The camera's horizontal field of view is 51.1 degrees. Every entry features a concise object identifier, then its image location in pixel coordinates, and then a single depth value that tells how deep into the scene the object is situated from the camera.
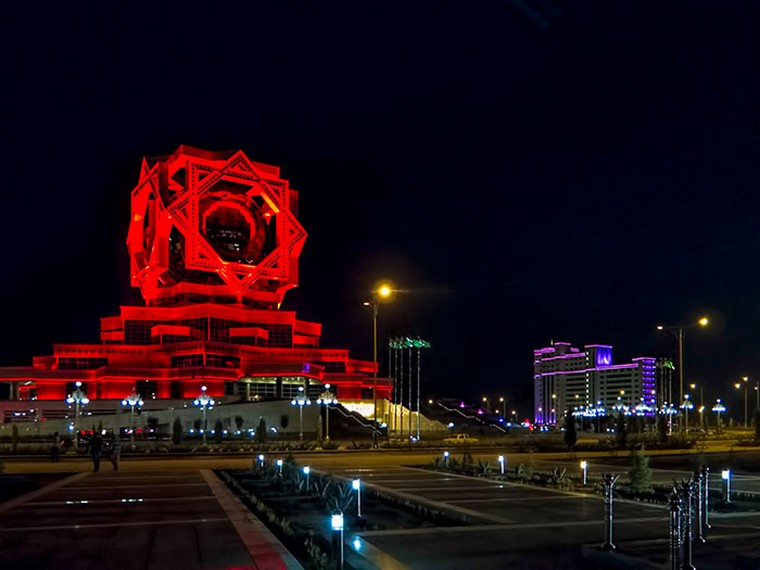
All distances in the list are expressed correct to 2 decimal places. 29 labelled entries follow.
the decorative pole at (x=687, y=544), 10.05
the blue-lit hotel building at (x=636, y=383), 190.00
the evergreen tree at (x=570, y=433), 42.59
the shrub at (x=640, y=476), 19.95
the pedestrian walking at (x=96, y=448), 29.81
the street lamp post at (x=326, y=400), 62.60
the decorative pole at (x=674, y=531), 9.41
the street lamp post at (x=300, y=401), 59.12
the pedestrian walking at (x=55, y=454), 37.94
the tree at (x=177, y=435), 53.91
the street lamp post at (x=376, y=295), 35.09
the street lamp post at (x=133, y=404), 61.74
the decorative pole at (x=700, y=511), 12.58
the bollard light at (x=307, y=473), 20.17
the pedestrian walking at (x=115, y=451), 31.67
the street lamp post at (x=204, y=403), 52.71
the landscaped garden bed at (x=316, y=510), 12.52
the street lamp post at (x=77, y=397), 54.28
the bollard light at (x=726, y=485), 17.95
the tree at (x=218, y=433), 56.32
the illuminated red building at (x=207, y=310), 88.81
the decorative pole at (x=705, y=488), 13.55
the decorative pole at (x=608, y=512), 11.51
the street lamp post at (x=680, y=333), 43.98
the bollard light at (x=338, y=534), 9.27
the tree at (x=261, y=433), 51.59
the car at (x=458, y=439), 58.12
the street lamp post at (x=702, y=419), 100.24
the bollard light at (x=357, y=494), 15.56
